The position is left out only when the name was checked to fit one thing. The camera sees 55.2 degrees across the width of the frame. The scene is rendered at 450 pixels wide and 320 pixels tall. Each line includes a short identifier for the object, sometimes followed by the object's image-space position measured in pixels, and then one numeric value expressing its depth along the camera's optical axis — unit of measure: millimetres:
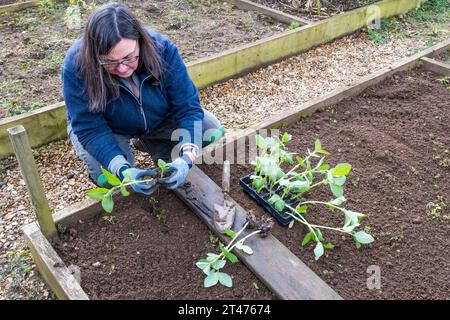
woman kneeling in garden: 1850
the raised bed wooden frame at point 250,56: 2861
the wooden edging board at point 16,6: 4518
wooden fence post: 1548
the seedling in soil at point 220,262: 1735
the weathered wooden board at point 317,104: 2418
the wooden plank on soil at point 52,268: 1656
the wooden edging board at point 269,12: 4477
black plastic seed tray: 2000
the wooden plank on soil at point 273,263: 1689
